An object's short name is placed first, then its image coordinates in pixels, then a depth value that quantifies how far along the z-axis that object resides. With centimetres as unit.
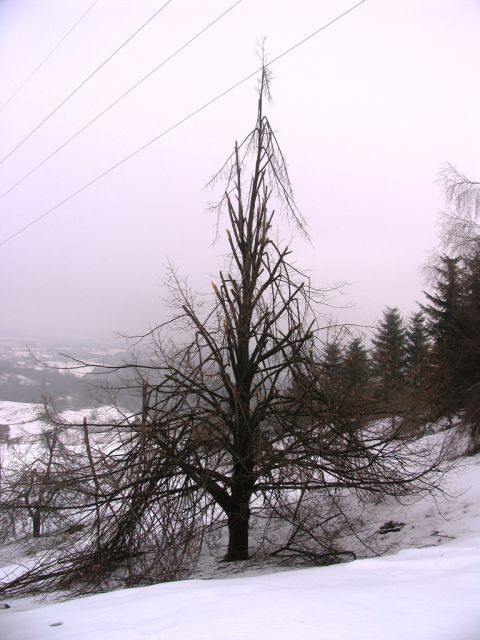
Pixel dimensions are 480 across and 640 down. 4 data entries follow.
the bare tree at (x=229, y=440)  732
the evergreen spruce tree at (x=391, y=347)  961
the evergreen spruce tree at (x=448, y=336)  1508
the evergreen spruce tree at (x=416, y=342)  1337
